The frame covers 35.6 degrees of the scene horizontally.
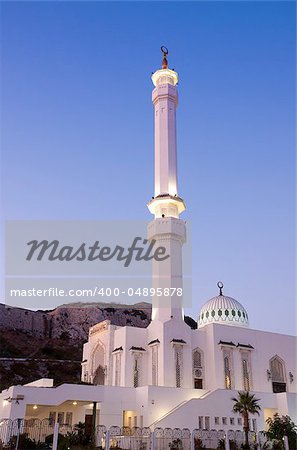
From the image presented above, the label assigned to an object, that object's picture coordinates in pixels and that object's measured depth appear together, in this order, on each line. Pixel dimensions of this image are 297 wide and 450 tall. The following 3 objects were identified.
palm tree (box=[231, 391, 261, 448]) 28.33
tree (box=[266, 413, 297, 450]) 26.81
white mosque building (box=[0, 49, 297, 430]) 29.17
